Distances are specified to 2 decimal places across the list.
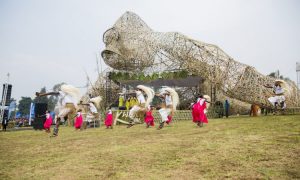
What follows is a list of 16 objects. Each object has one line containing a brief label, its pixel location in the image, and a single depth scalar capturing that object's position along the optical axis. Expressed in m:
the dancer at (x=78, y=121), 15.33
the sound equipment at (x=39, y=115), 18.52
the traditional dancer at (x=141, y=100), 13.28
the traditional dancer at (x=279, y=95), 15.46
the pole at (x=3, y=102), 20.92
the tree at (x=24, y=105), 77.39
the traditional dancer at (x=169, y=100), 12.74
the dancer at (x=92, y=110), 16.00
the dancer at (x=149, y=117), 13.69
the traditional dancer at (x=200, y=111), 11.43
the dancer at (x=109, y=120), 15.68
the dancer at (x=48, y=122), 14.49
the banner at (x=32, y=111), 24.41
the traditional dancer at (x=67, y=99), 11.27
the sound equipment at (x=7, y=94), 21.16
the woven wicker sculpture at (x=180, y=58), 19.20
